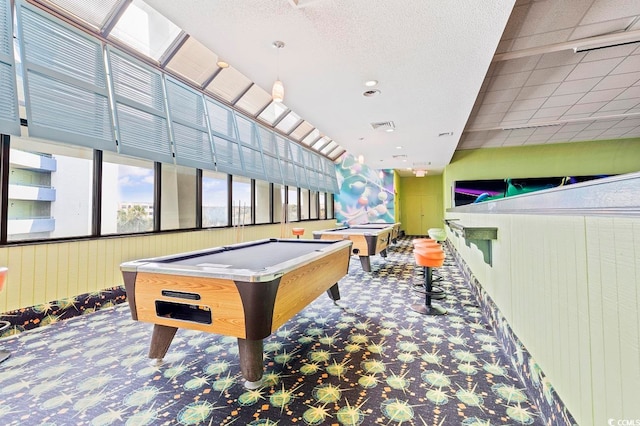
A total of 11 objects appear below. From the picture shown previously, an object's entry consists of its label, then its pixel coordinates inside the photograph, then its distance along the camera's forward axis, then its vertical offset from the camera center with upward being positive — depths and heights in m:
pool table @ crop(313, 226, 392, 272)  4.59 -0.37
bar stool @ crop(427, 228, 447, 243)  4.49 -0.28
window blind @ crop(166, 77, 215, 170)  4.35 +1.58
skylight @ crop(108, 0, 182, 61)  3.55 +2.67
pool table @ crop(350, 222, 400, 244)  6.91 -0.31
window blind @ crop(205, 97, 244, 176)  5.15 +1.60
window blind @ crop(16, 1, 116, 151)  2.74 +1.53
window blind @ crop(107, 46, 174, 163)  3.54 +1.56
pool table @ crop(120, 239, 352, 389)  1.59 -0.48
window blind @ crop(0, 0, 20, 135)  2.52 +1.34
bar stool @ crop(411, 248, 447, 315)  3.05 -0.56
